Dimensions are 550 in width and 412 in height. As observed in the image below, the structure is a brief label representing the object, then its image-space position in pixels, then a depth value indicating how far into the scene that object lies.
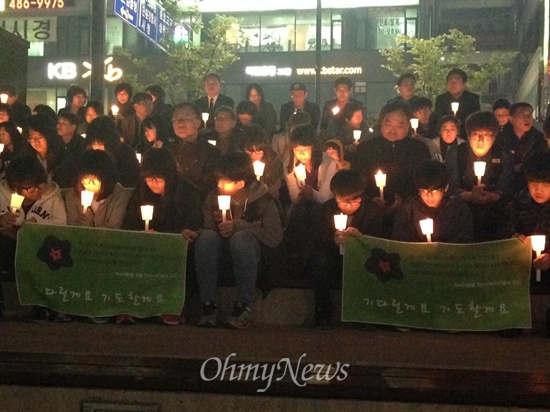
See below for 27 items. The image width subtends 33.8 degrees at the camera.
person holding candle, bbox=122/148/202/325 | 7.59
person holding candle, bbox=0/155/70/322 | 7.51
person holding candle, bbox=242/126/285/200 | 8.59
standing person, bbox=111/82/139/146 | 11.36
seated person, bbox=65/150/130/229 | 7.64
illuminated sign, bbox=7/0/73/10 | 12.72
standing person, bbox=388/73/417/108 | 11.80
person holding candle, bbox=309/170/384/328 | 7.27
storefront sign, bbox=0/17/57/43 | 13.60
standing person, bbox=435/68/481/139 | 11.38
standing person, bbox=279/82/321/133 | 12.42
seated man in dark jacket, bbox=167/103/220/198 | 8.97
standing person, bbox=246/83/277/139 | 12.32
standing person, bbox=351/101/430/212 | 8.45
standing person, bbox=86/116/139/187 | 9.28
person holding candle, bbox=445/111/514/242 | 8.34
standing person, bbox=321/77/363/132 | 11.91
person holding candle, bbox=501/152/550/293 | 7.16
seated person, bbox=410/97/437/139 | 10.96
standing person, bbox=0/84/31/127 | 10.89
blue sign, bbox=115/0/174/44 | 13.16
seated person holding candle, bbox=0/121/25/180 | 9.81
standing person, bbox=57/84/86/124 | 12.50
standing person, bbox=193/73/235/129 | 12.30
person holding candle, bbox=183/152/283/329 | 7.16
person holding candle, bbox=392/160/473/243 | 7.35
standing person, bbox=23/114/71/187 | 9.35
